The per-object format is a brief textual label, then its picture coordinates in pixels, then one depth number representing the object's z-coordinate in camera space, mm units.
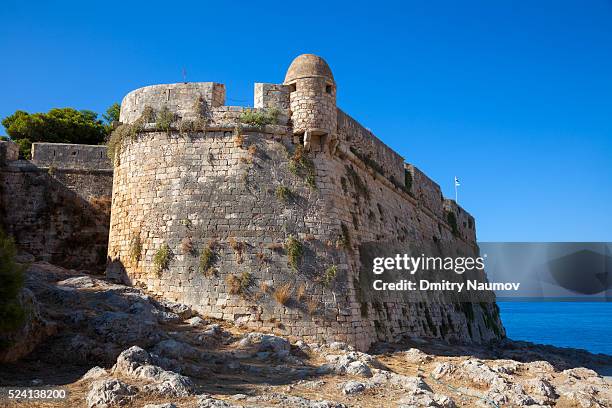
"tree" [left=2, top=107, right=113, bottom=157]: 23688
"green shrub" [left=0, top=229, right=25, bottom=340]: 7621
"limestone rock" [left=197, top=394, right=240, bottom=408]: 6812
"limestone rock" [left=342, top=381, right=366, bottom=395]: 8391
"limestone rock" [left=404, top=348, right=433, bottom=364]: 12148
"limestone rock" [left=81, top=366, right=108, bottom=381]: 7666
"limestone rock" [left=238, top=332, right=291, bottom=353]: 10484
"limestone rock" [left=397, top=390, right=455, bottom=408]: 7973
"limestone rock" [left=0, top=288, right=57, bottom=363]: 8109
